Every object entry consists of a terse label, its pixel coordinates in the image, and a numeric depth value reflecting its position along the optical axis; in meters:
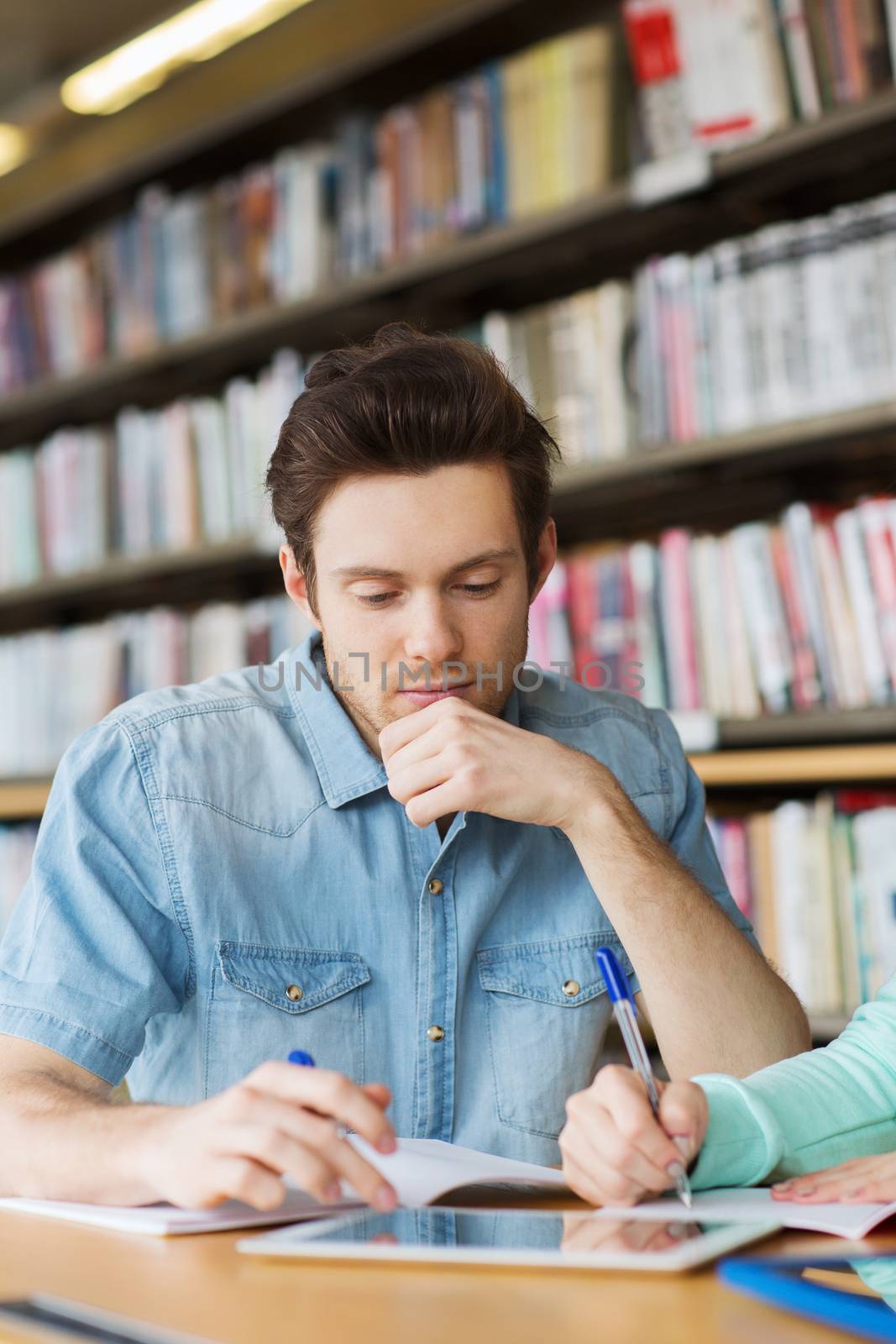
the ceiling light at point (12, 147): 3.32
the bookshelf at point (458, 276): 1.94
